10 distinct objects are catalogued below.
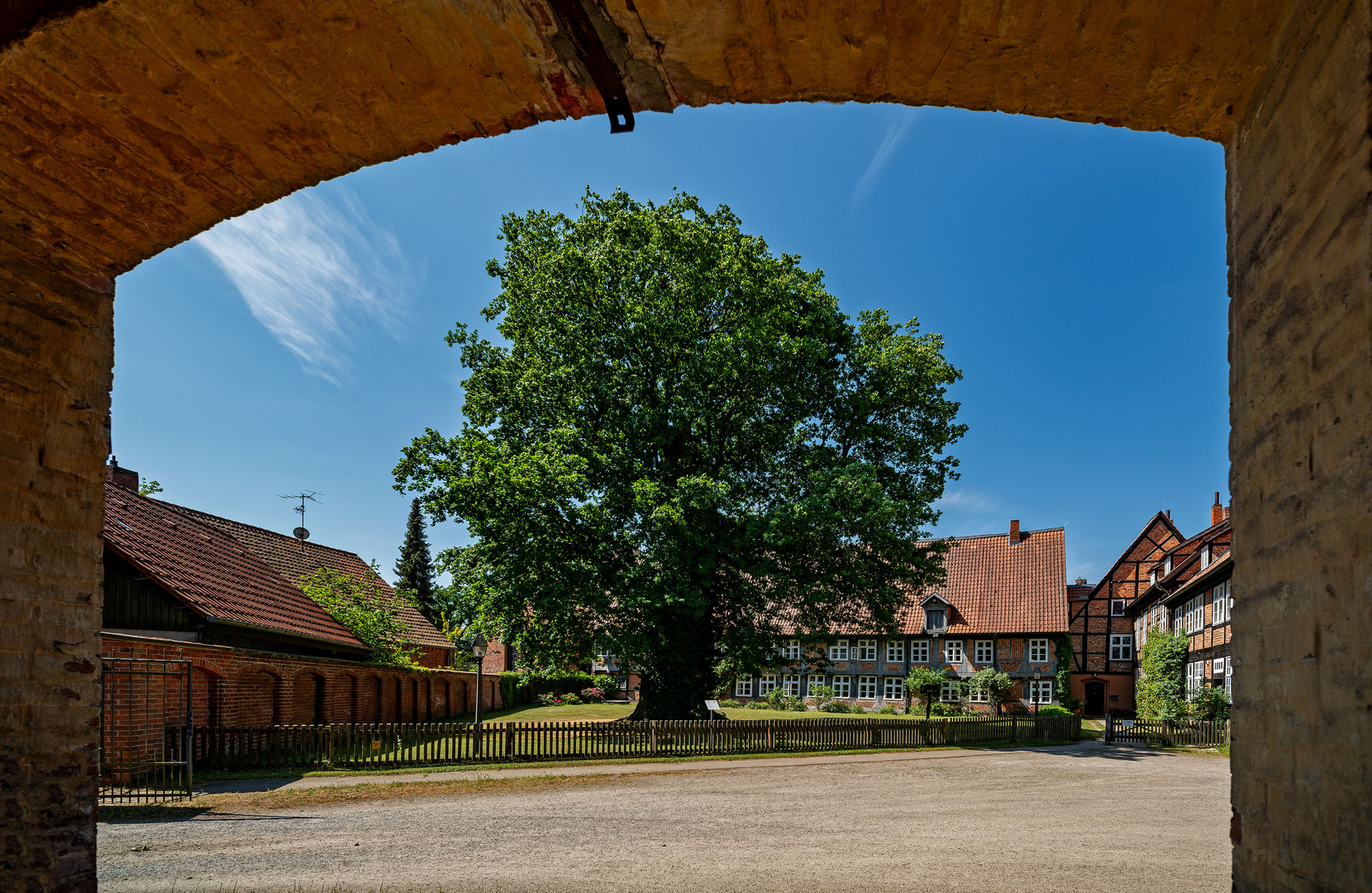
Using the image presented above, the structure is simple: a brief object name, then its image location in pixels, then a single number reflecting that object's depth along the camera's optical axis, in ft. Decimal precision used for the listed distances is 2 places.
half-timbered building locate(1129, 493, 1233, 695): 84.28
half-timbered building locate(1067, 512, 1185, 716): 126.31
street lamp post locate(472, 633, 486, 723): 67.92
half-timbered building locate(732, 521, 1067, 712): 119.96
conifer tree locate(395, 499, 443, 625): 173.27
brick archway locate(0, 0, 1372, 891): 7.03
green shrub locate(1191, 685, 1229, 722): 85.44
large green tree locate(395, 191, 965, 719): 61.11
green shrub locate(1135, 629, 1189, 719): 96.27
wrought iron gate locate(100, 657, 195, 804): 37.24
